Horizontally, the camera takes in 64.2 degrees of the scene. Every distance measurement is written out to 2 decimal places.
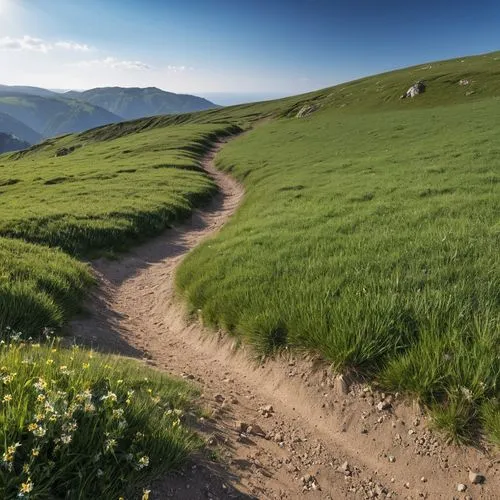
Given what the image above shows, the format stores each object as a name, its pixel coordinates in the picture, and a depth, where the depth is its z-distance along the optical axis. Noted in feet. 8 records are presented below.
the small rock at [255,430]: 18.47
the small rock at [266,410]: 20.26
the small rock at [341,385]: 19.92
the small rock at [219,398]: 20.86
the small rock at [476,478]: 15.01
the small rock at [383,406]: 18.51
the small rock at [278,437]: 18.20
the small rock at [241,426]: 18.35
